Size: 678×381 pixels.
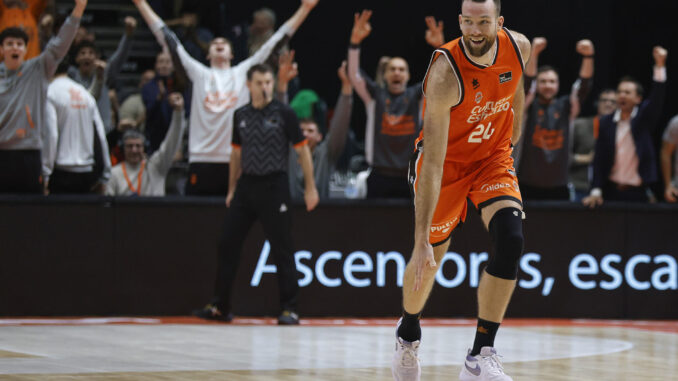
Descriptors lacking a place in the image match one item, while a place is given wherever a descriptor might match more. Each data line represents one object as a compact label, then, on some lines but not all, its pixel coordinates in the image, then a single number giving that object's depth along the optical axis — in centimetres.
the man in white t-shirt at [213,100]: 1805
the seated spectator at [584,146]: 2162
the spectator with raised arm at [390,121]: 1859
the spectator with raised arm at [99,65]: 2052
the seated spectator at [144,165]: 1916
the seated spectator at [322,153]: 1956
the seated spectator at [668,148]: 2003
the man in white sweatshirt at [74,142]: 1808
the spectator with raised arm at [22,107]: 1719
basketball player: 968
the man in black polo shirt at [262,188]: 1680
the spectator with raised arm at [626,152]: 1941
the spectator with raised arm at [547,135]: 1894
